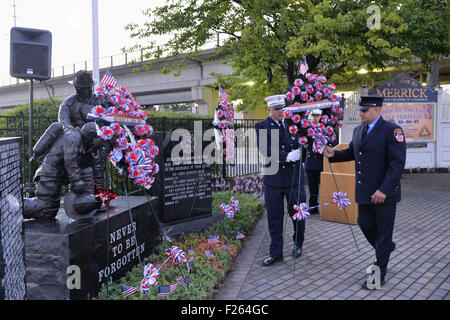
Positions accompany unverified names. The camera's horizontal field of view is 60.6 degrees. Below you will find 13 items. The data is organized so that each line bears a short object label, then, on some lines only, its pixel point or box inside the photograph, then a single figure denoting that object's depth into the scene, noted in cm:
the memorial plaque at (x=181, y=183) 626
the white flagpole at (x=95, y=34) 988
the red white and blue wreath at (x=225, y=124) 577
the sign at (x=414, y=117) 1402
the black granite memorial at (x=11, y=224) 177
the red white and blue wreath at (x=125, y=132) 345
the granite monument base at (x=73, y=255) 341
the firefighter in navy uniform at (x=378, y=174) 404
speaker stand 661
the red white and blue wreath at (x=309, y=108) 445
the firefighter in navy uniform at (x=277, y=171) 491
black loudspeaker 691
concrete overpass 2406
